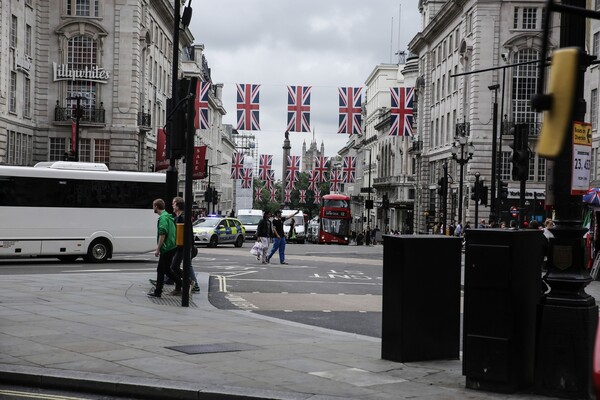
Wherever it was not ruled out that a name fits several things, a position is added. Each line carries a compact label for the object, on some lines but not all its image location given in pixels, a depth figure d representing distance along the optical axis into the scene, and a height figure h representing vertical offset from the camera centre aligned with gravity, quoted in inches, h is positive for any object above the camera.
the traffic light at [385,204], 2785.4 -15.9
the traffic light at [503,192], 1552.2 +16.7
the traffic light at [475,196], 1555.1 +8.7
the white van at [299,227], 2800.2 -98.7
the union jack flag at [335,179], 3506.4 +73.1
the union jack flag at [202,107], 1798.7 +174.3
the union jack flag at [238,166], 3152.1 +99.6
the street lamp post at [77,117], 1539.1 +128.4
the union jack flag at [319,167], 3430.4 +113.6
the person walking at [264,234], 1163.9 -49.4
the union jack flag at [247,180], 3349.4 +58.4
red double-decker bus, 2733.8 -79.9
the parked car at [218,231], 1676.9 -69.6
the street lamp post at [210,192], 2576.8 +5.3
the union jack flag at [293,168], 3238.2 +101.3
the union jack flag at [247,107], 1704.0 +166.5
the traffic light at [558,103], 175.0 +19.6
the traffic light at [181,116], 615.5 +53.3
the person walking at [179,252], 648.4 -43.2
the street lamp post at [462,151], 1713.5 +99.2
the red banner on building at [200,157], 1828.0 +77.7
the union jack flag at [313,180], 3469.5 +65.4
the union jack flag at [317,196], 3659.0 +2.3
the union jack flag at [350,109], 1772.9 +175.3
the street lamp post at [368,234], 2725.4 -110.5
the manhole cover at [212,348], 391.2 -67.6
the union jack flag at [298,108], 1733.5 +168.9
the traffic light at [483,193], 1560.0 +14.2
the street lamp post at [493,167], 1547.7 +66.2
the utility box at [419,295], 359.9 -38.3
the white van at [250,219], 2393.0 -64.5
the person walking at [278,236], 1191.6 -53.0
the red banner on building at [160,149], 1724.9 +87.6
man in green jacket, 633.6 -37.8
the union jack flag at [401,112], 2028.8 +195.4
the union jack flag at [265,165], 3154.5 +108.0
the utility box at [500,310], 312.5 -37.7
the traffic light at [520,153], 1021.8 +55.5
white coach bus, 1035.9 -23.3
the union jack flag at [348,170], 3164.4 +97.7
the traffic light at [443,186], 1780.3 +28.1
